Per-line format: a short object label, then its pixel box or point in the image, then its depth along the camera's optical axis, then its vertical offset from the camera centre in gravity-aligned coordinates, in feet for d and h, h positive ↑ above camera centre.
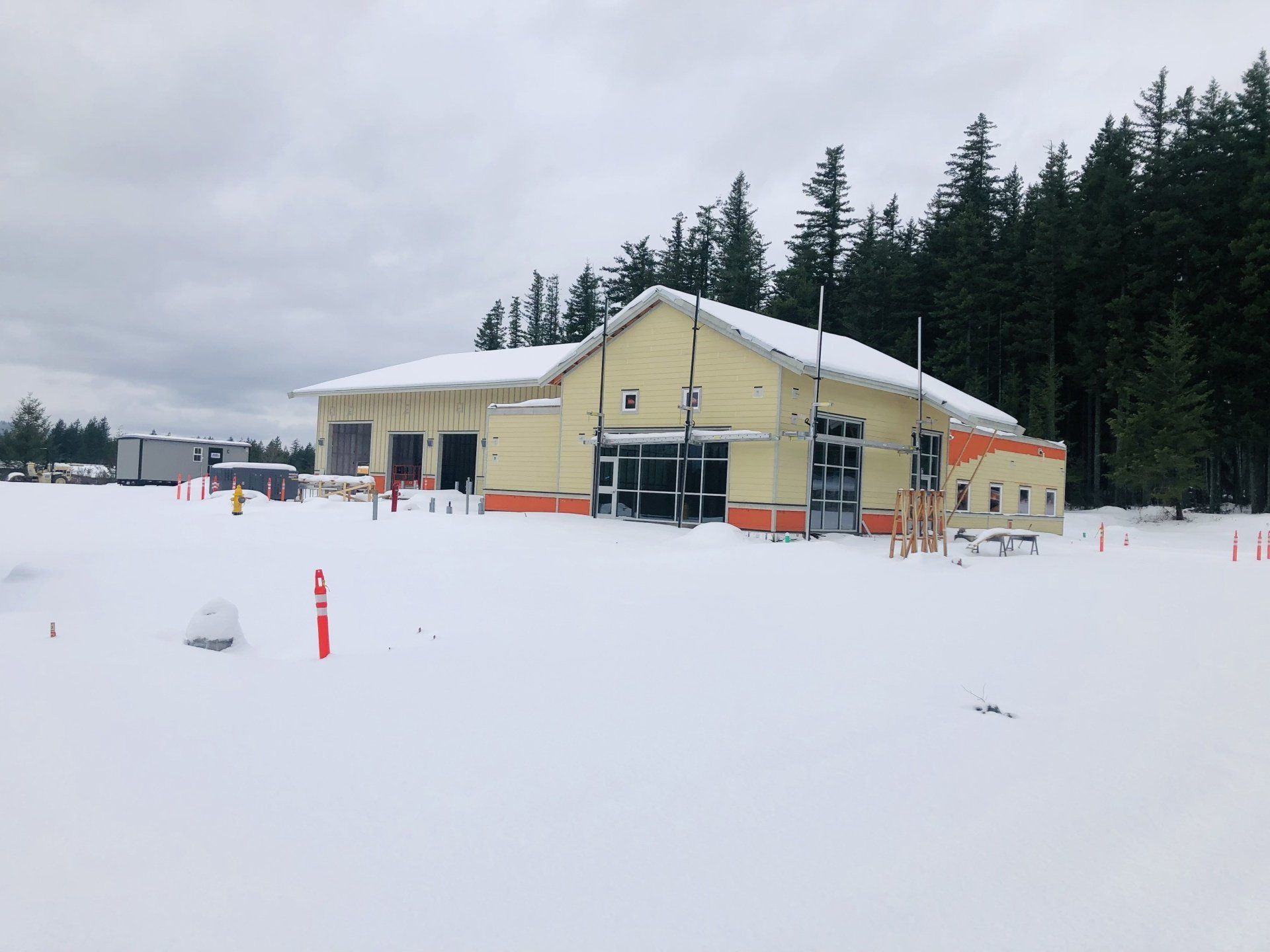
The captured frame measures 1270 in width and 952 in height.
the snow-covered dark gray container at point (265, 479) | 106.83 -0.74
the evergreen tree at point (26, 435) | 222.28 +7.60
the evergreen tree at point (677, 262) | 200.85 +55.61
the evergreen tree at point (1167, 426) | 119.21 +11.63
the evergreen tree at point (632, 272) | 209.26 +53.38
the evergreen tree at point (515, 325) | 276.00 +51.37
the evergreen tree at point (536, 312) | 275.18 +57.11
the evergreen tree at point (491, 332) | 269.44 +47.64
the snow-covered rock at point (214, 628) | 29.48 -5.48
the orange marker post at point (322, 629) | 29.30 -5.30
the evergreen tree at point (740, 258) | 186.39 +54.85
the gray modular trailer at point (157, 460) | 143.95 +1.50
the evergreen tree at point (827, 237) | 188.44 +58.27
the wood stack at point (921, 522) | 64.64 -1.81
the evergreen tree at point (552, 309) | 272.72 +58.64
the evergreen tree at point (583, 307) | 229.04 +48.86
